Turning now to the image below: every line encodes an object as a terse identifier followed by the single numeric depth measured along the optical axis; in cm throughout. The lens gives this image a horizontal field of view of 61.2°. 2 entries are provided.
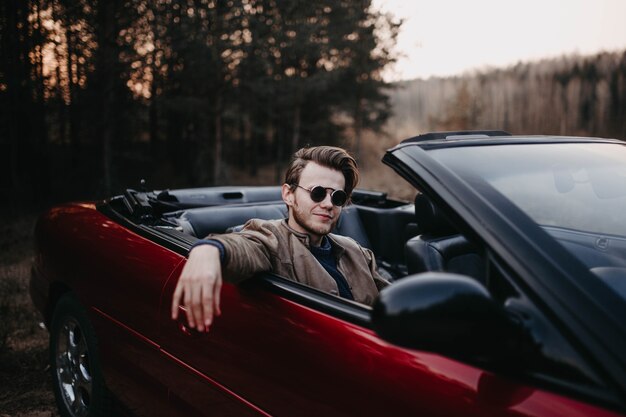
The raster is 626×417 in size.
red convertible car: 108
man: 175
